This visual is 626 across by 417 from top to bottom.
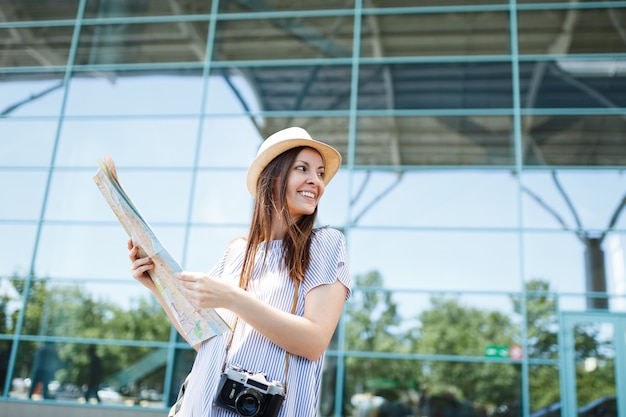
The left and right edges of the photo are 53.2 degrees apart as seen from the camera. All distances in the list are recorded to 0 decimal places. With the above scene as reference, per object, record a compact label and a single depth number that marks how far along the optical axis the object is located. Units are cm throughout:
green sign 1003
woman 153
